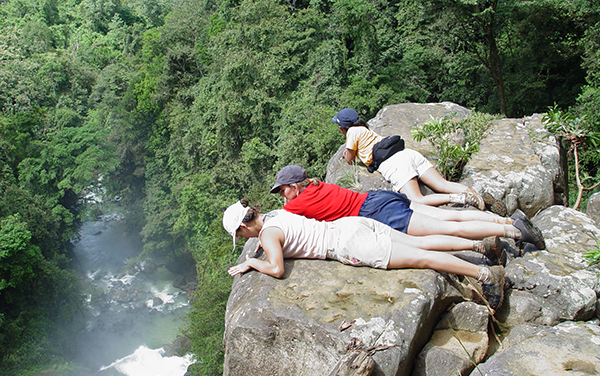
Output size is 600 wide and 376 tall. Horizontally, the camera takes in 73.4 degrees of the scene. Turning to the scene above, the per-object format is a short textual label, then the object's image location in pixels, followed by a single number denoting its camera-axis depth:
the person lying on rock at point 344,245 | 3.41
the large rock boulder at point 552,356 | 2.69
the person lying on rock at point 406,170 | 4.47
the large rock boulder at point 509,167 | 5.08
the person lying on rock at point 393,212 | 3.74
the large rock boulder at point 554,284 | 3.49
